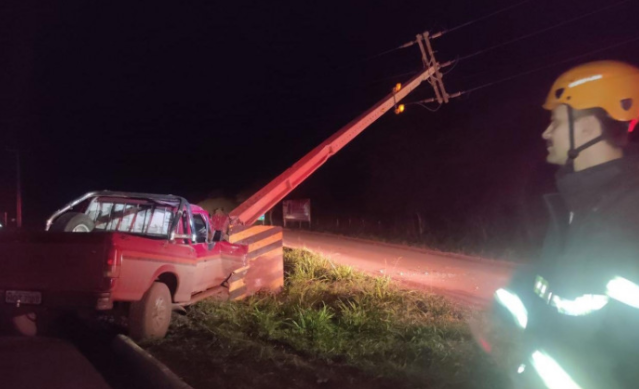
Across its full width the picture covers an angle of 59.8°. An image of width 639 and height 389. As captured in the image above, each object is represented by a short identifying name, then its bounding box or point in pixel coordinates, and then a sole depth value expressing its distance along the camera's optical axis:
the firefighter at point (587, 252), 1.87
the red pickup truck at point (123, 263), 6.62
